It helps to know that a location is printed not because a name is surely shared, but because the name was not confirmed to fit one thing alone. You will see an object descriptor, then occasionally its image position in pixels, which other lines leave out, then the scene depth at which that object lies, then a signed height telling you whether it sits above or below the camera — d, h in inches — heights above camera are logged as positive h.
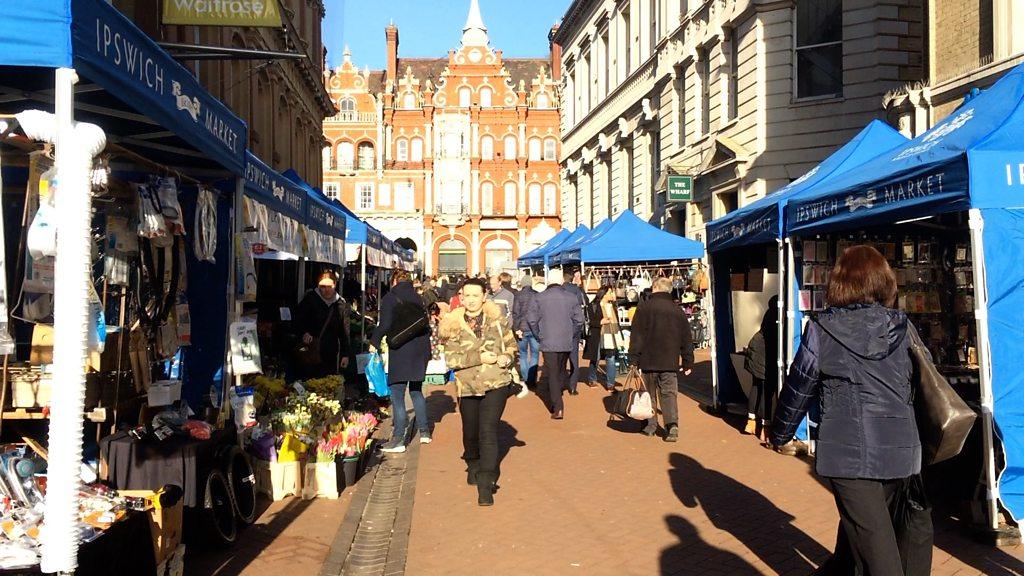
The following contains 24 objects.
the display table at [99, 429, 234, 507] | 196.4 -38.7
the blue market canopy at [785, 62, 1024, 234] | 215.9 +32.3
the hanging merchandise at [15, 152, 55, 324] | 151.0 +3.8
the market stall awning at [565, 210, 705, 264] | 670.5 +37.0
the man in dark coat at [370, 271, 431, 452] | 354.0 -27.0
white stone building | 740.6 +201.3
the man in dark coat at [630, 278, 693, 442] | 370.9 -23.7
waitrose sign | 366.3 +122.7
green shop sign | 927.0 +111.0
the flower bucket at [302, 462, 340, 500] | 284.7 -61.3
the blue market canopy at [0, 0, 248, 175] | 133.9 +40.7
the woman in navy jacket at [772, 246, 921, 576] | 155.5 -20.6
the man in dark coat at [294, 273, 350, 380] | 400.8 -13.7
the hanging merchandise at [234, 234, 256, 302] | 264.8 +7.6
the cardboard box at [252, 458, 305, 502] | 276.5 -58.9
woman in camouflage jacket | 279.1 -21.0
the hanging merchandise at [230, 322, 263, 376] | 256.2 -16.3
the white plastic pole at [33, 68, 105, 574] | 132.3 -4.3
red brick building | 2433.6 +395.5
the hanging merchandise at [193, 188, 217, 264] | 244.8 +19.6
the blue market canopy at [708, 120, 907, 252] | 343.9 +44.9
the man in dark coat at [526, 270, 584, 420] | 443.5 -20.3
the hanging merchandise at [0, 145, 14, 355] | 143.3 -4.4
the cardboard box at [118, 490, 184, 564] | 173.2 -47.8
